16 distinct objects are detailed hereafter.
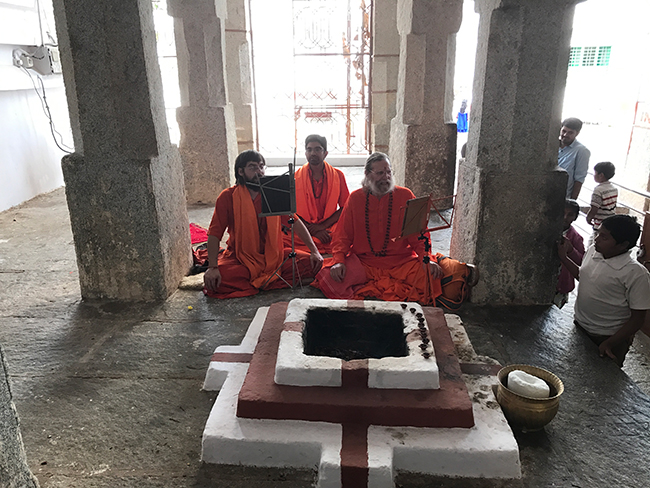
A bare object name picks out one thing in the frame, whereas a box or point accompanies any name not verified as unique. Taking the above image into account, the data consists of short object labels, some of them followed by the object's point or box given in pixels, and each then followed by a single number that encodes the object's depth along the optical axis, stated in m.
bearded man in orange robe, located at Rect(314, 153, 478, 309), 3.62
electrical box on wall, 7.50
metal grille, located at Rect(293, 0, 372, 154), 9.62
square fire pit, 2.26
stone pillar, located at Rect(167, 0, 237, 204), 6.41
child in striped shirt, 4.43
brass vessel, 2.22
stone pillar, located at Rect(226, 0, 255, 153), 8.89
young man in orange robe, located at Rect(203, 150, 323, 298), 3.86
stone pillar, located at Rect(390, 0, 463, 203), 5.98
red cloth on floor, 5.29
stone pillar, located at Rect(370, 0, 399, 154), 8.80
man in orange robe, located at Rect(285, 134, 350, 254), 4.86
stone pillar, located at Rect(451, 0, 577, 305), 3.21
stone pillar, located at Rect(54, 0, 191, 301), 3.26
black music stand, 3.67
